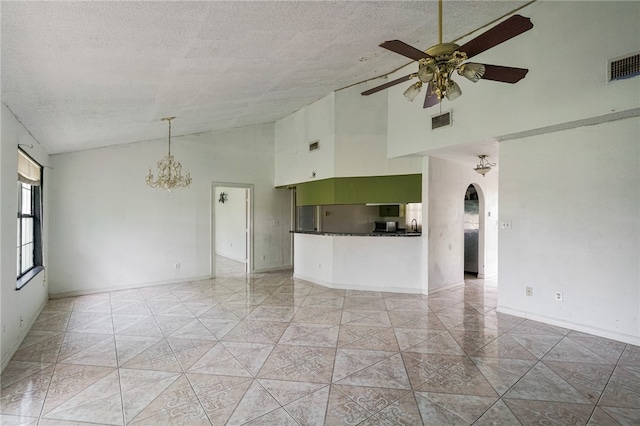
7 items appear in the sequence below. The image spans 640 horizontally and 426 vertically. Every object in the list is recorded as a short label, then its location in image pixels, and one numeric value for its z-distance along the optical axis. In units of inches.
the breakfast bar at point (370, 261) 228.2
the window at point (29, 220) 153.0
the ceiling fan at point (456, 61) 89.3
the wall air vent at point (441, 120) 189.3
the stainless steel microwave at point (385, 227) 276.1
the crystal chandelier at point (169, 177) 222.1
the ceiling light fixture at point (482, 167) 219.1
